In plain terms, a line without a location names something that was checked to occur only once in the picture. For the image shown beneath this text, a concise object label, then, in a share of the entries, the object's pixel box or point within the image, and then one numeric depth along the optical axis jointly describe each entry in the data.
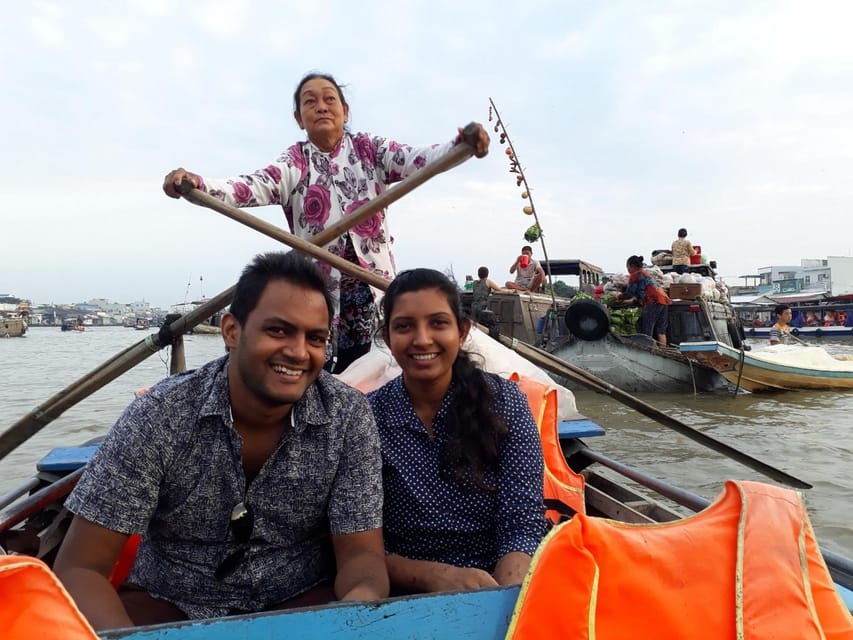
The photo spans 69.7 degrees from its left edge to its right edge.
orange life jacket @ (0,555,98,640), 0.81
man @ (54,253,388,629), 1.38
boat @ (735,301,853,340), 24.25
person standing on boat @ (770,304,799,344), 13.20
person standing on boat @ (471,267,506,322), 10.12
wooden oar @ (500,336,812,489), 3.28
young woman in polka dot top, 1.65
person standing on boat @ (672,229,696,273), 12.70
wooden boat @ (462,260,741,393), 10.26
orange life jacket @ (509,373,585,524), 2.26
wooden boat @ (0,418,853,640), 1.00
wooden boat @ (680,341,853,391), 9.88
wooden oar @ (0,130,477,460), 2.37
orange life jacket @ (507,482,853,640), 0.98
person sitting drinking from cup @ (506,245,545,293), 12.69
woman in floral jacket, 2.43
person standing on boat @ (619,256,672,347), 10.63
